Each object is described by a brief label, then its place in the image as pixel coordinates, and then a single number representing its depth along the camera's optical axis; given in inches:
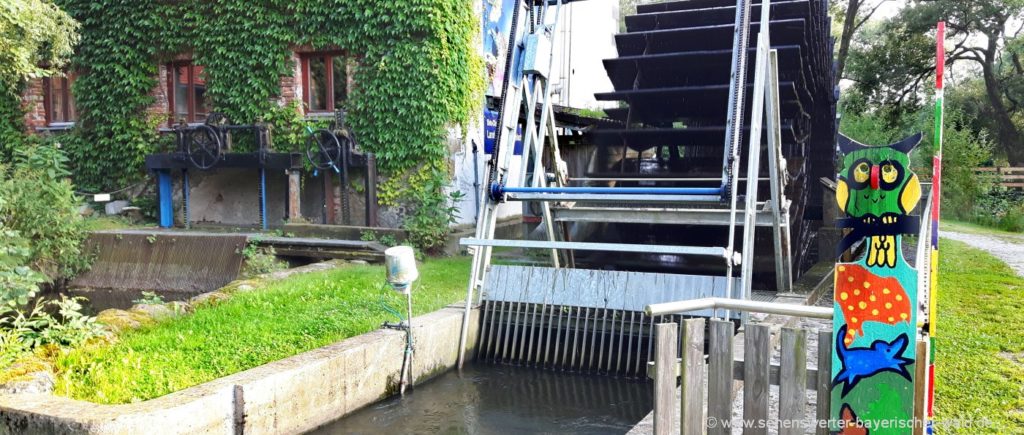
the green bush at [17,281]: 249.3
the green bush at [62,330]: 203.5
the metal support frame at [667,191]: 226.5
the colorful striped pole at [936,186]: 106.3
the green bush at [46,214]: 416.2
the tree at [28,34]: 386.0
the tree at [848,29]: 839.9
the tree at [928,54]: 947.3
